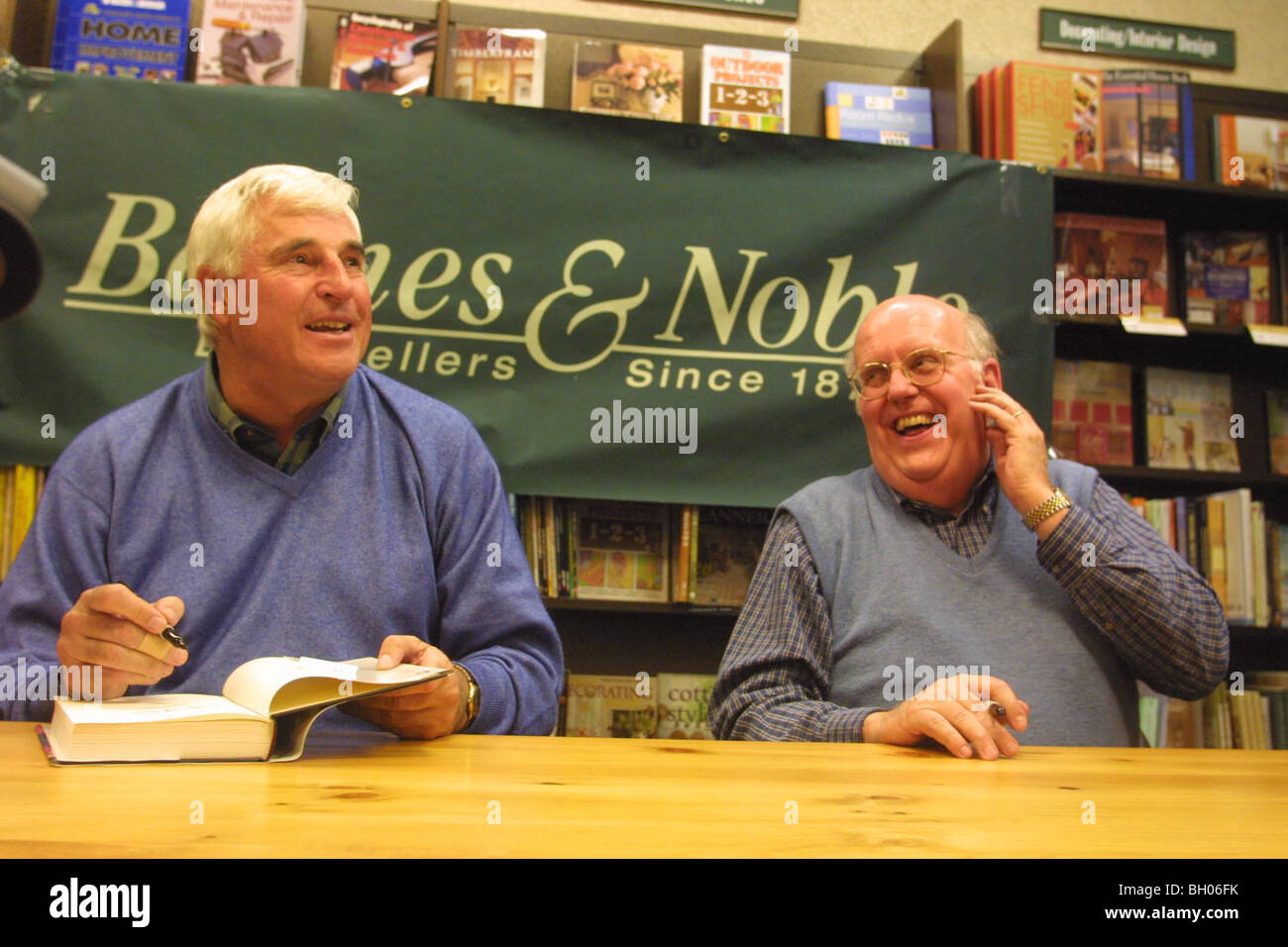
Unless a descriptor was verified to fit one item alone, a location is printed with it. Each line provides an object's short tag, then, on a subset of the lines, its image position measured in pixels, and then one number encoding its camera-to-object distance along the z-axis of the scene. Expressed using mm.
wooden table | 634
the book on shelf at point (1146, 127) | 2891
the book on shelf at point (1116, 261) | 2885
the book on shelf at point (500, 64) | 2695
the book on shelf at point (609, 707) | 2617
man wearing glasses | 1524
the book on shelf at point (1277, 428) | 3018
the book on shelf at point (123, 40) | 2523
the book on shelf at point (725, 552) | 2699
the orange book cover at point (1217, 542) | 2738
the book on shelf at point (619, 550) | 2635
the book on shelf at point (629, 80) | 2787
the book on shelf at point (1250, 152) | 3000
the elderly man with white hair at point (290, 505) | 1349
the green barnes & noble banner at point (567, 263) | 2377
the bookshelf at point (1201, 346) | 2834
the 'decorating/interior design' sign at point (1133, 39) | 3287
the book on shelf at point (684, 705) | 2641
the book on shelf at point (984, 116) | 2906
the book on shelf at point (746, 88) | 2803
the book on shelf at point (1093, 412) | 2881
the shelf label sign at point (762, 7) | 3096
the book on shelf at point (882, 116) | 2865
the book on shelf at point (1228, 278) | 2971
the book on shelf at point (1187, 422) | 2926
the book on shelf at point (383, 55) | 2656
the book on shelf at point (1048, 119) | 2826
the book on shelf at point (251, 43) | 2590
